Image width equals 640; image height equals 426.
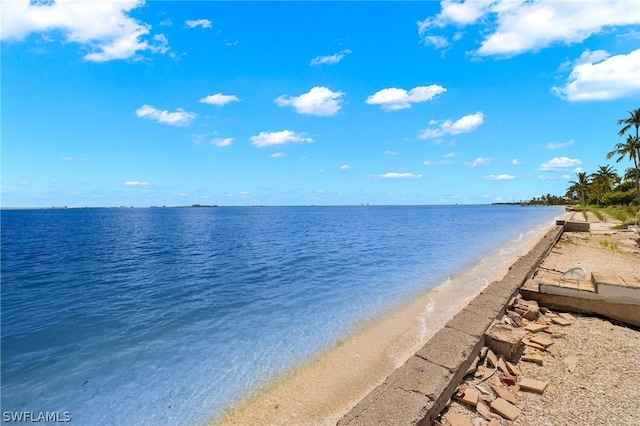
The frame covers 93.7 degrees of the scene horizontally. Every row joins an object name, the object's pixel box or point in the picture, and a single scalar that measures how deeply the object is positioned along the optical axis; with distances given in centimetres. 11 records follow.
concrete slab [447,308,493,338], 538
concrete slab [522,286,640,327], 642
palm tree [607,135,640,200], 4786
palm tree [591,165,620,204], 7503
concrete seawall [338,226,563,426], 354
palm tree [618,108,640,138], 4766
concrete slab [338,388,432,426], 343
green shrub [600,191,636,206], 5898
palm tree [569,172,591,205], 8900
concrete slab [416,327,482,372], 448
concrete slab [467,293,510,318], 638
